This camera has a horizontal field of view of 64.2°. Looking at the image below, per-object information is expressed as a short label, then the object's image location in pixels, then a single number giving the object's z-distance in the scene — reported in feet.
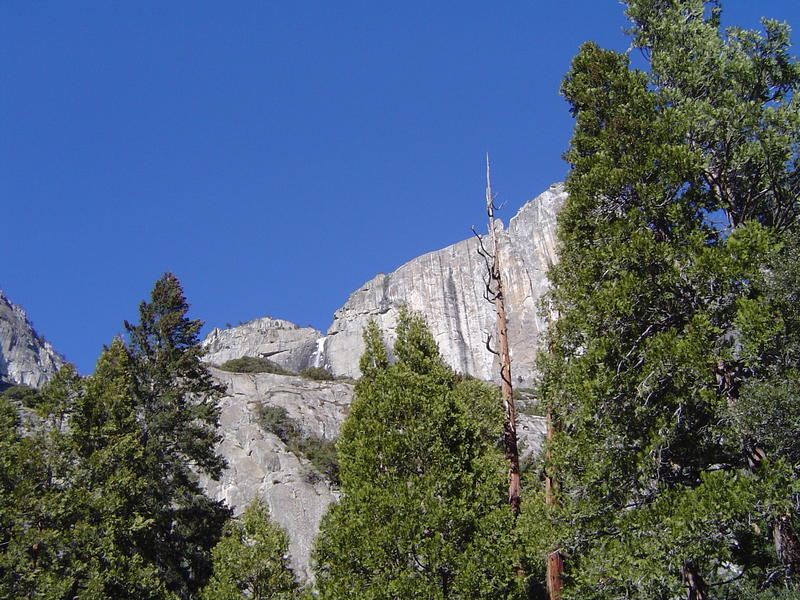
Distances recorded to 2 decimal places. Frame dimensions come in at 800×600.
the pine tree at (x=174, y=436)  68.95
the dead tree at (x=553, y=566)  38.81
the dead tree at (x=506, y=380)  43.80
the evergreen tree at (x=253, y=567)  58.95
